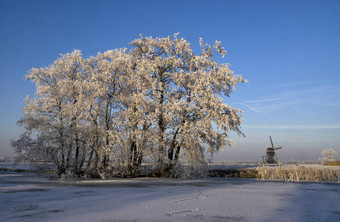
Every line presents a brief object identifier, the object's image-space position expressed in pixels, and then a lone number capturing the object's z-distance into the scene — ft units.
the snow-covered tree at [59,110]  68.39
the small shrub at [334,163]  144.25
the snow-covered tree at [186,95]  70.33
